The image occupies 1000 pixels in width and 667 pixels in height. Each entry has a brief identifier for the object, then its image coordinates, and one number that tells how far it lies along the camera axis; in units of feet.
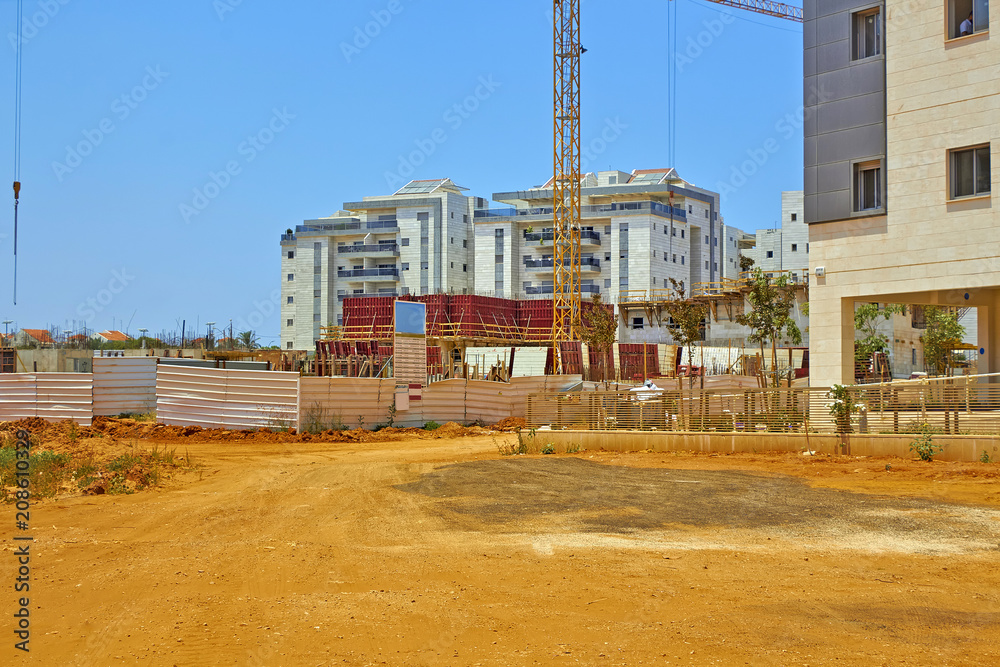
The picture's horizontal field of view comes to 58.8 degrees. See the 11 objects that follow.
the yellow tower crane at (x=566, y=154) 234.17
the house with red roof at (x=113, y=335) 408.10
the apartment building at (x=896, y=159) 69.77
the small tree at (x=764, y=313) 142.82
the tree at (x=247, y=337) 326.16
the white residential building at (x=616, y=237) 289.12
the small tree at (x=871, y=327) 151.23
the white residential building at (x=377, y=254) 328.70
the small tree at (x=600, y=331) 185.87
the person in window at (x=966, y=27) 70.18
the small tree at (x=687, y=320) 164.14
